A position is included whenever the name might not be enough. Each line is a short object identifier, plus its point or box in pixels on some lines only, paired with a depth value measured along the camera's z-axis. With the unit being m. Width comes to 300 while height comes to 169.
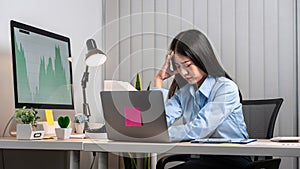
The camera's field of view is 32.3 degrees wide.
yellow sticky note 2.44
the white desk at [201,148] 1.70
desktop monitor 2.30
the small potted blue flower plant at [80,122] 2.81
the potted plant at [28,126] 2.14
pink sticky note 1.89
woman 2.17
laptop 1.87
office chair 2.60
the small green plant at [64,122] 2.16
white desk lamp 2.62
